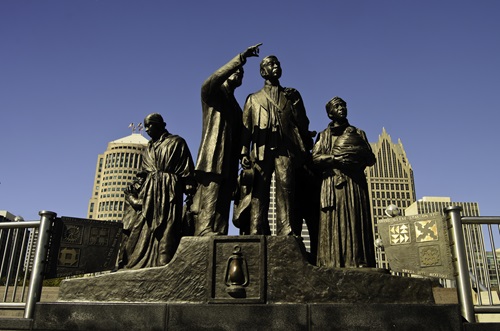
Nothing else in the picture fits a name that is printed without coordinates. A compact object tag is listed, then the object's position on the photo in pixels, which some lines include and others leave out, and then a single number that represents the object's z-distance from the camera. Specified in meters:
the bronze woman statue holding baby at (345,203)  6.70
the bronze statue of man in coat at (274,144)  6.81
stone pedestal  5.57
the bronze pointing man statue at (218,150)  6.83
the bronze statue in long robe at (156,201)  7.37
